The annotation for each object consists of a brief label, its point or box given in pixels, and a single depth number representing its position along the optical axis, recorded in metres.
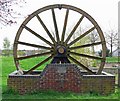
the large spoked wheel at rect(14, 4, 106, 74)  12.30
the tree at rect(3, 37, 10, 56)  53.47
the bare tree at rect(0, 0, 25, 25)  7.70
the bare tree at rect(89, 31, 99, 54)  40.59
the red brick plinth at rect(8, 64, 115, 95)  11.37
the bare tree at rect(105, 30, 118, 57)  50.69
